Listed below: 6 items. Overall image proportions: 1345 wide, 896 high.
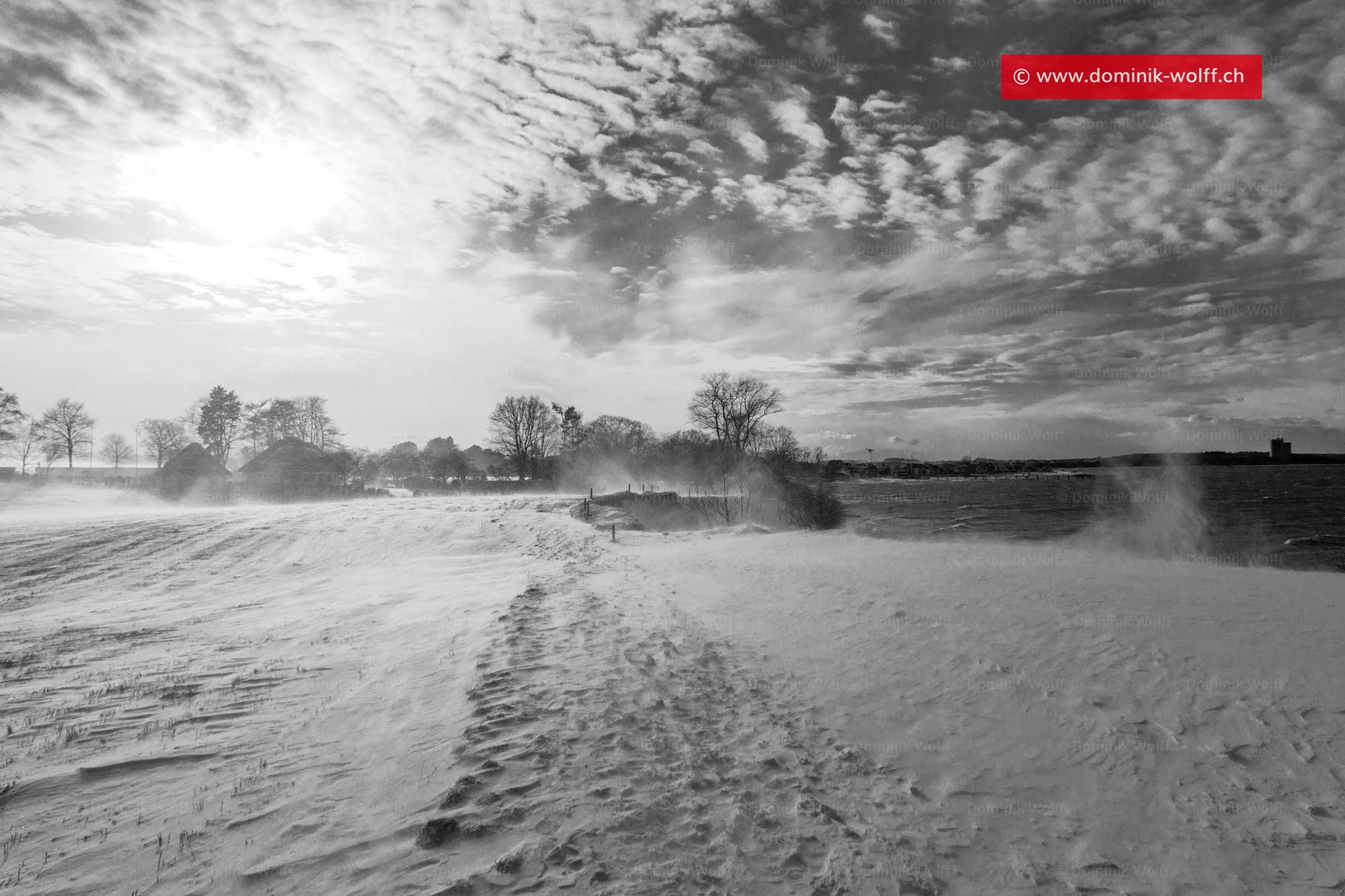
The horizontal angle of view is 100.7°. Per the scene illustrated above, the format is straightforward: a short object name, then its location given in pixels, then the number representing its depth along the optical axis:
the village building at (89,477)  48.64
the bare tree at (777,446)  43.00
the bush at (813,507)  36.69
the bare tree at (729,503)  40.56
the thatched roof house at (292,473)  45.25
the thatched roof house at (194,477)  43.59
